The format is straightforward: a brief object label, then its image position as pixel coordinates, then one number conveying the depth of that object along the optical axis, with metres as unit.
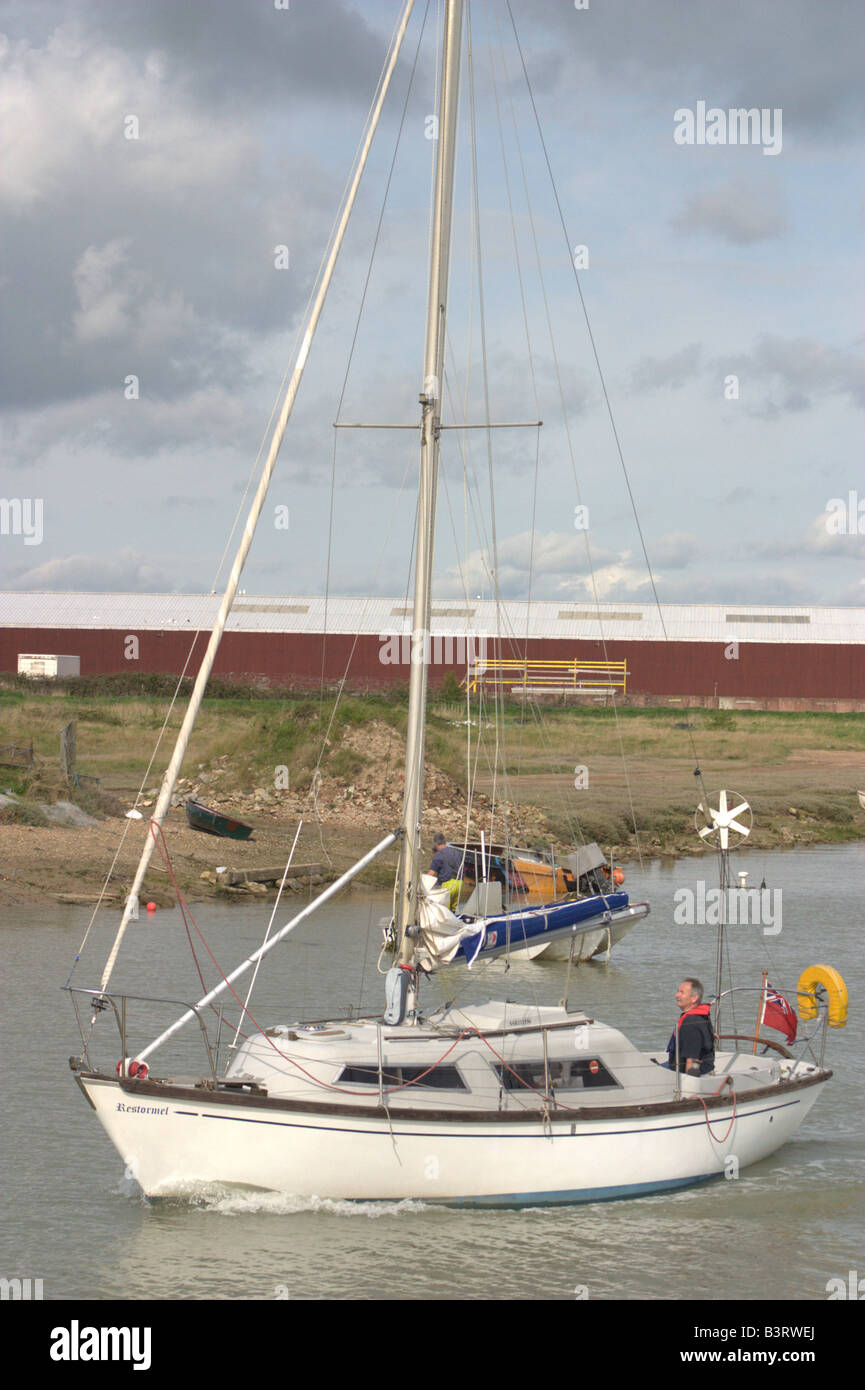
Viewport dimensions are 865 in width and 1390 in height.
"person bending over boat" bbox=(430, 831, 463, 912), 25.64
